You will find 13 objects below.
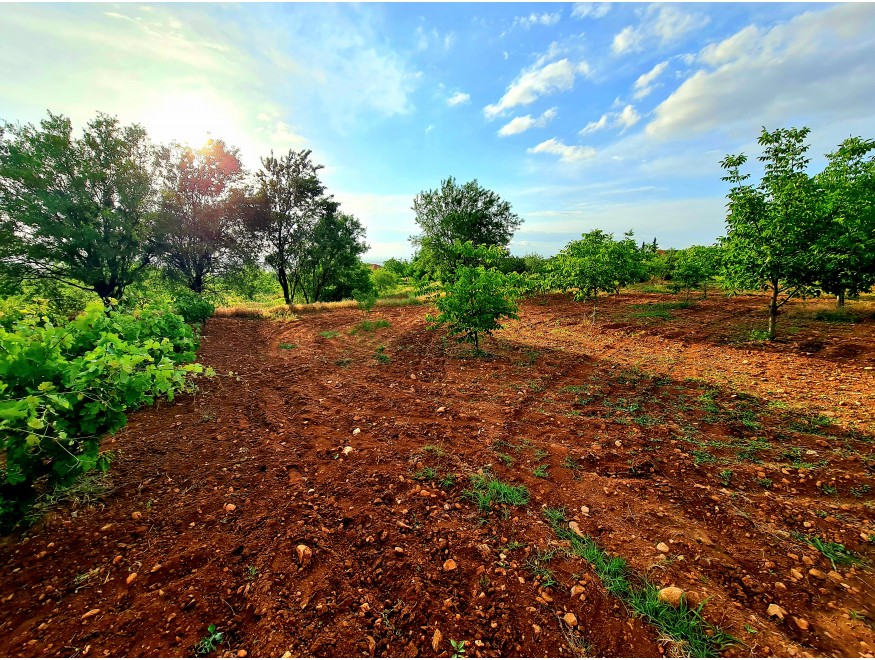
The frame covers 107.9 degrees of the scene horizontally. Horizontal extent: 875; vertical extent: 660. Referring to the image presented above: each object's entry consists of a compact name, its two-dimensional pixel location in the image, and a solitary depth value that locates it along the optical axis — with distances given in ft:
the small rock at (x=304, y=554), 8.50
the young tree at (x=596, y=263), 41.39
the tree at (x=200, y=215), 59.77
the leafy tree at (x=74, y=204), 42.14
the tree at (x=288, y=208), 68.85
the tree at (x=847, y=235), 24.44
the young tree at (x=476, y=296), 26.89
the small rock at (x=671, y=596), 7.47
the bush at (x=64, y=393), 8.02
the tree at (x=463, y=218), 89.81
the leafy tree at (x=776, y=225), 25.38
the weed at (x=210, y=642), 6.40
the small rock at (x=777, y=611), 7.14
